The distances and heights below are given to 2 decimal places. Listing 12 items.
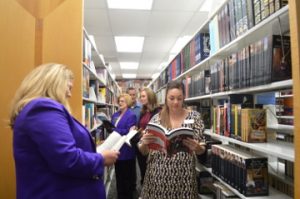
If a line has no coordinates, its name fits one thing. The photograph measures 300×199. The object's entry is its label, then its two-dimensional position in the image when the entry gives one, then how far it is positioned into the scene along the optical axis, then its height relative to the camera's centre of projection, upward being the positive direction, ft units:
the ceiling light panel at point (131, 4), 12.60 +5.22
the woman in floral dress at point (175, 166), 5.59 -1.25
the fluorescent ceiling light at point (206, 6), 12.58 +5.17
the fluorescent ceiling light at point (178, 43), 18.70 +5.10
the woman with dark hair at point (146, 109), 10.35 +0.01
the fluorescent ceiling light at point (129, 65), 29.35 +5.22
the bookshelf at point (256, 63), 3.82 +0.70
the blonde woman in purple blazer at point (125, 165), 10.30 -2.23
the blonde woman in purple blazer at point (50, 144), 3.55 -0.49
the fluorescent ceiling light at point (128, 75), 38.22 +5.15
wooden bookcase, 6.09 +1.62
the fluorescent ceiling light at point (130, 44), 19.34 +5.22
